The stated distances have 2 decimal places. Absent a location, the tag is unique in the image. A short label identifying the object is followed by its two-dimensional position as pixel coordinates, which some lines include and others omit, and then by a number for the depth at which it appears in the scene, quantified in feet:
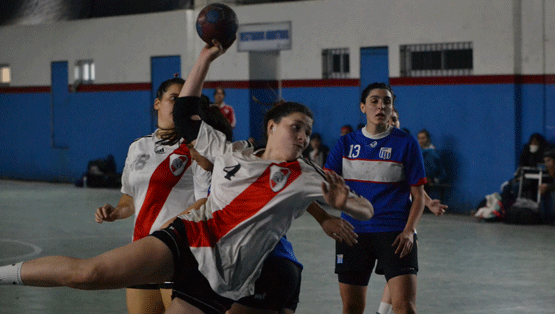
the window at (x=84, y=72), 74.02
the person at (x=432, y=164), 50.01
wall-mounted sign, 59.36
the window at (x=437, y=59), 50.14
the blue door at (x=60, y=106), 75.36
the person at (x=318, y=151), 55.47
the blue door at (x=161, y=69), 67.00
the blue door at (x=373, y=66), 54.13
